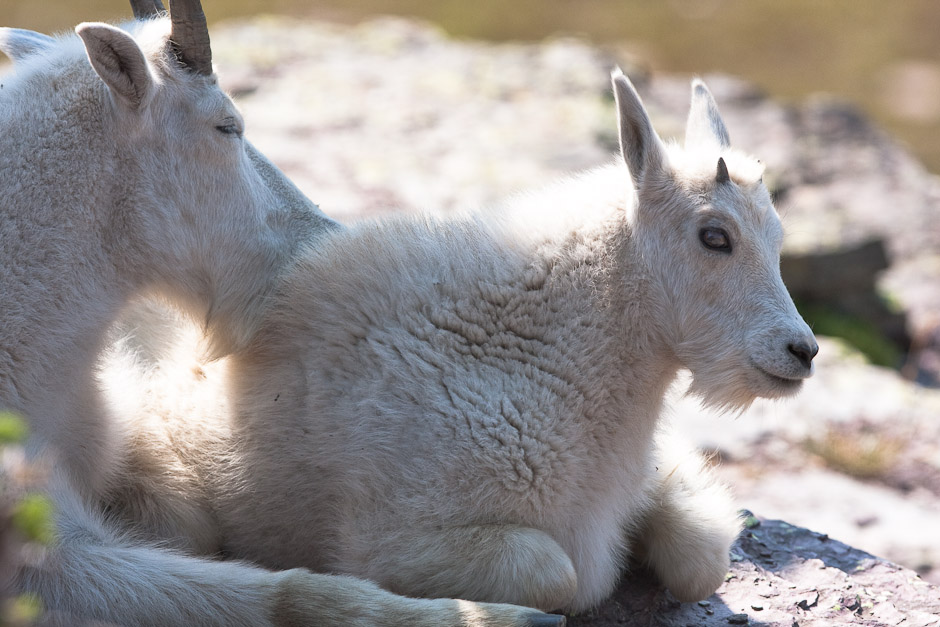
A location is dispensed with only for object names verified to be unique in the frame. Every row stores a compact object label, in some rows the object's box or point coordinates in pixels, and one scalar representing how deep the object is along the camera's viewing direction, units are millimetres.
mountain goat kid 9727
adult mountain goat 8906
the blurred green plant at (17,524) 5230
